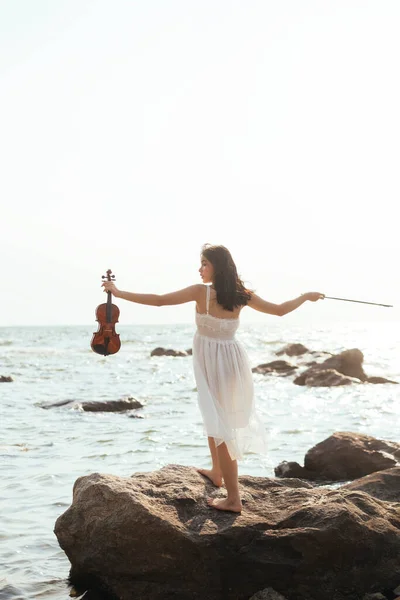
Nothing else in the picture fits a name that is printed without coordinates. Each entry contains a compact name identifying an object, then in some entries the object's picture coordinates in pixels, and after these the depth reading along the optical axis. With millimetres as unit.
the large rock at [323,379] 23927
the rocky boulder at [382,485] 7365
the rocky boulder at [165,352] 42681
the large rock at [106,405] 16656
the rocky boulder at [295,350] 39812
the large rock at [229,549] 5609
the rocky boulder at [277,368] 29172
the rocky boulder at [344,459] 9828
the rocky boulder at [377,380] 24906
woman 5965
